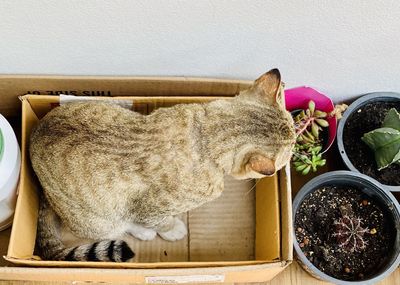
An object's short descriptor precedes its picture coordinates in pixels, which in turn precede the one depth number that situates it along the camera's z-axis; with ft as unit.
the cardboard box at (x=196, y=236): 4.22
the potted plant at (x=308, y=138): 4.68
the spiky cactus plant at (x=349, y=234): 4.89
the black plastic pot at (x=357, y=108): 5.03
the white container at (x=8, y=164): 4.26
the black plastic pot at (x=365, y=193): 4.78
